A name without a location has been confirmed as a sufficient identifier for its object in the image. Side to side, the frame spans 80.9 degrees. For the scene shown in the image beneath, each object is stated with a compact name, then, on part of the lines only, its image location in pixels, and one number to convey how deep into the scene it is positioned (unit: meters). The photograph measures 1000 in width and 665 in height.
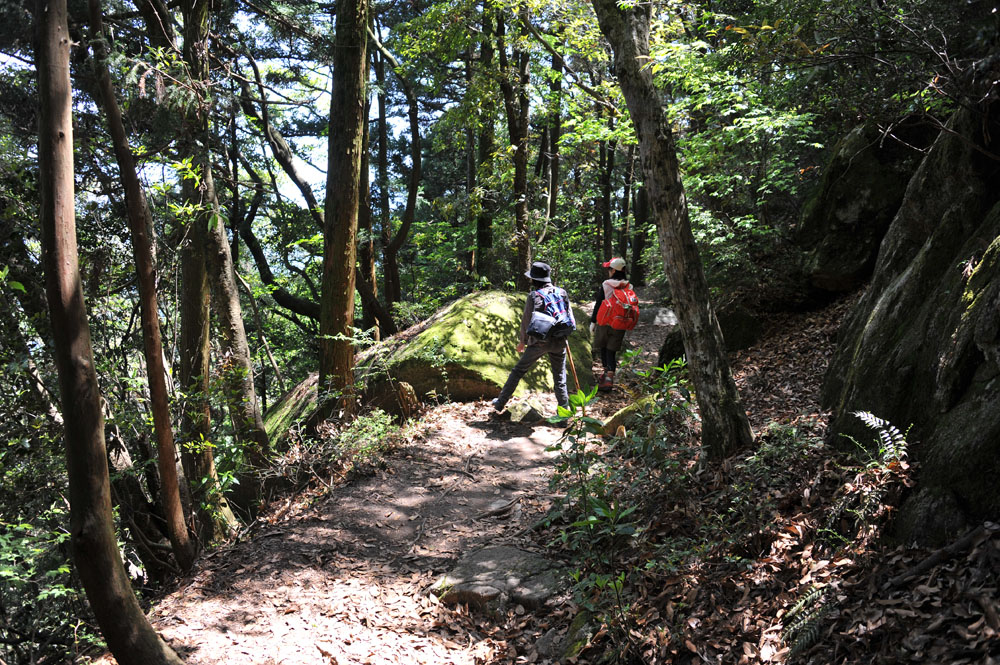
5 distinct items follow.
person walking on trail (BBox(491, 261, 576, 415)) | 8.12
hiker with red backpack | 9.28
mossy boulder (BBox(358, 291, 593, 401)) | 9.11
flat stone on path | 4.64
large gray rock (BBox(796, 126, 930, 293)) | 7.92
